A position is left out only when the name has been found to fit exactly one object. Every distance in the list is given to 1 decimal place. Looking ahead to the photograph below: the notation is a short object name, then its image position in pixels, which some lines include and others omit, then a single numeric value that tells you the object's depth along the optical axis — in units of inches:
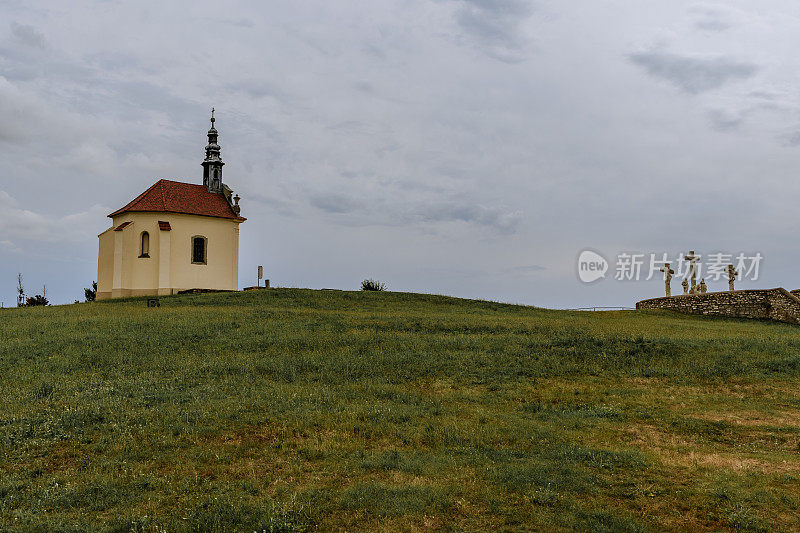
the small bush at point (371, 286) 2042.3
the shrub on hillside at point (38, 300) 2276.2
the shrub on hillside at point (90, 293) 2399.9
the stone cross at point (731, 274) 1567.4
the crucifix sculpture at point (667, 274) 1662.2
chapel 1681.8
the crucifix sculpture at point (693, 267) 1639.1
